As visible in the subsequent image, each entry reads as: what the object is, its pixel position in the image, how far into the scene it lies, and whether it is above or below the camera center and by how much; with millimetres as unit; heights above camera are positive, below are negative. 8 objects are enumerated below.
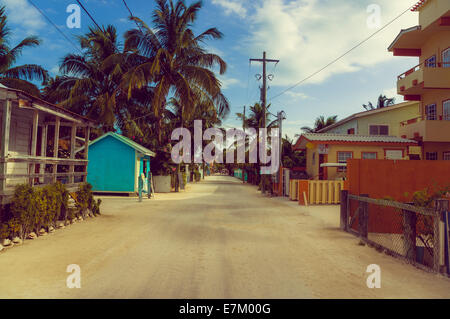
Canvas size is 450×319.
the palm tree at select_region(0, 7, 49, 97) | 21594 +7016
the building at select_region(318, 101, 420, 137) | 27016 +4842
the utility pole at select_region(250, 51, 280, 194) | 23925 +6193
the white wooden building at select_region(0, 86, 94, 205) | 7180 +1060
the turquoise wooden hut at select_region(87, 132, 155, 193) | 20125 +382
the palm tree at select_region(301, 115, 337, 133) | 43406 +6828
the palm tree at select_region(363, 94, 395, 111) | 49906 +11376
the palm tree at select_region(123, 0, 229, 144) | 20609 +7480
